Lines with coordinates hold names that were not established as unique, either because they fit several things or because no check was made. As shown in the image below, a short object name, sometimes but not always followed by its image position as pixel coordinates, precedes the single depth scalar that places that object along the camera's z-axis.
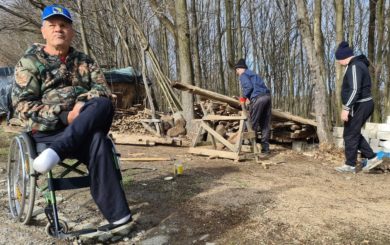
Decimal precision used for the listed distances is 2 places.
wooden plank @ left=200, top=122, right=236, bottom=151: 6.41
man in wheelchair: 2.64
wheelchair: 2.56
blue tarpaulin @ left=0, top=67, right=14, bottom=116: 12.25
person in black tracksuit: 5.61
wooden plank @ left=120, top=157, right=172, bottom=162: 6.06
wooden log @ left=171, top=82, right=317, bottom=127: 7.40
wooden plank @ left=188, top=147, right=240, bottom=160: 6.25
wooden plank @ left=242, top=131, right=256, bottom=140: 6.42
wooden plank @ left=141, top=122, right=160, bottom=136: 9.53
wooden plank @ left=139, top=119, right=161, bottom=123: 9.64
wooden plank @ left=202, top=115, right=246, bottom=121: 6.38
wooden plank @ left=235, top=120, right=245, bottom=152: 6.28
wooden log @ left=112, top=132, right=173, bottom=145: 8.08
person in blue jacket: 7.16
